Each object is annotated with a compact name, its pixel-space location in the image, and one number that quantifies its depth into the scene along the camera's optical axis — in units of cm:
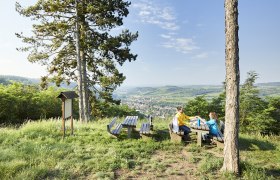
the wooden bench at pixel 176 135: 850
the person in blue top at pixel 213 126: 845
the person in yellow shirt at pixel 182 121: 874
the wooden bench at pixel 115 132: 826
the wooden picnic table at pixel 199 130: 803
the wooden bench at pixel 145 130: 856
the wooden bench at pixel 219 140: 787
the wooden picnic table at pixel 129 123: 866
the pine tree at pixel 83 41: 1388
